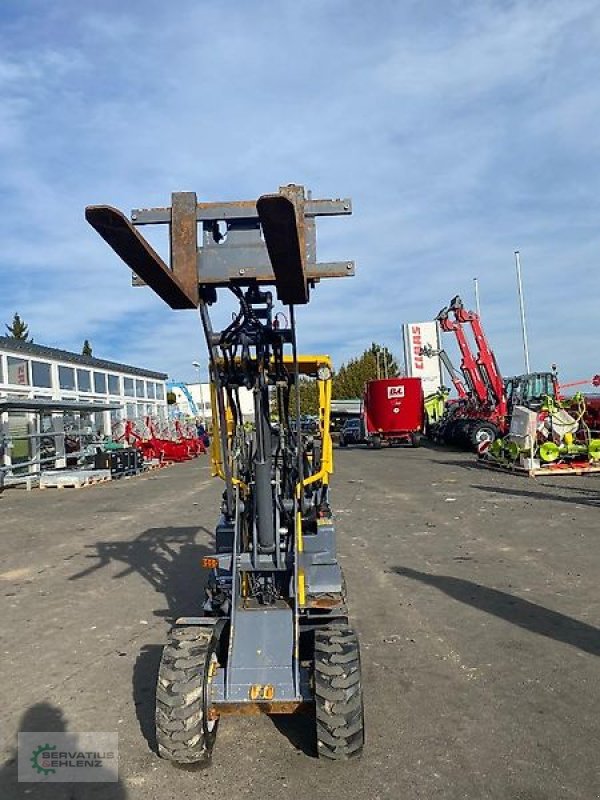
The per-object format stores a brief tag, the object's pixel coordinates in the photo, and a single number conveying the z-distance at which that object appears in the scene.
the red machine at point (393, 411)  30.73
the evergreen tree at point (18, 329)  56.28
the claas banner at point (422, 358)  46.88
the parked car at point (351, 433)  40.09
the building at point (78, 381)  27.03
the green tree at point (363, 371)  70.06
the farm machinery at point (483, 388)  24.88
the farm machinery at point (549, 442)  18.20
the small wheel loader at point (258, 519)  3.93
